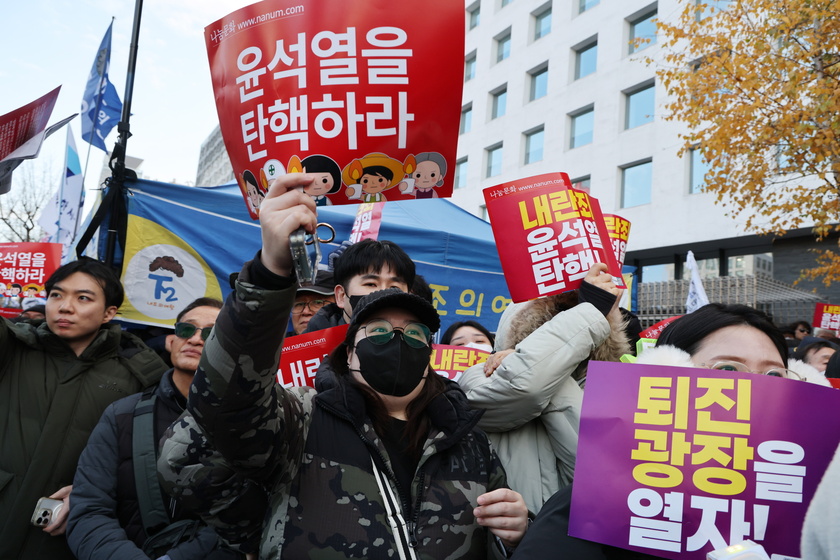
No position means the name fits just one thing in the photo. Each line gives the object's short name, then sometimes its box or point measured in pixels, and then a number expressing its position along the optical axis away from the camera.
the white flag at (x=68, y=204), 5.98
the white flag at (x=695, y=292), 6.04
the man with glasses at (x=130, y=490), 2.11
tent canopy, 4.11
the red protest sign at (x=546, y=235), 2.47
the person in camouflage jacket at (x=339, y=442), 1.31
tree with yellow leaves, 7.59
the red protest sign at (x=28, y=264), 5.31
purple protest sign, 1.14
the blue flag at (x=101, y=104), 5.05
